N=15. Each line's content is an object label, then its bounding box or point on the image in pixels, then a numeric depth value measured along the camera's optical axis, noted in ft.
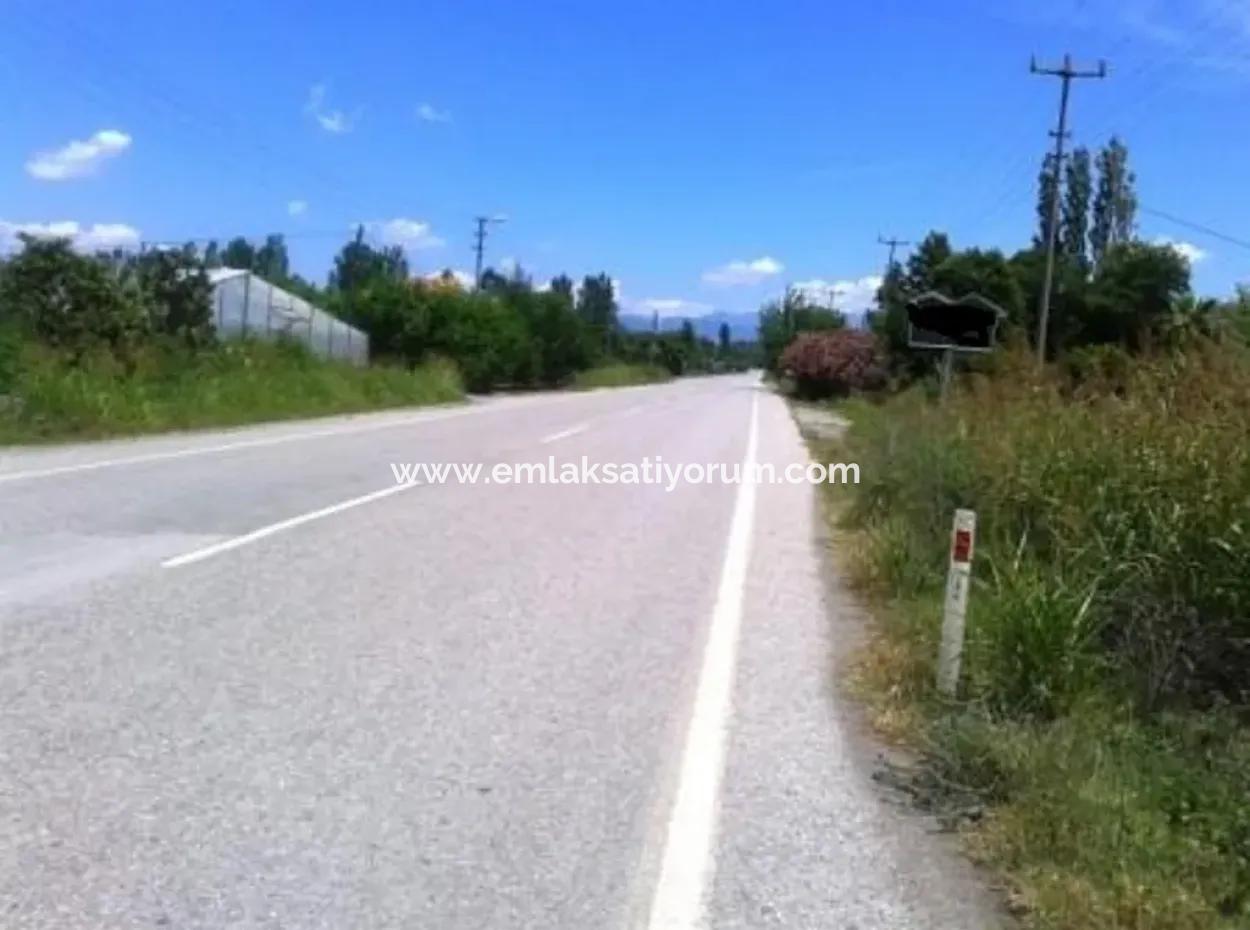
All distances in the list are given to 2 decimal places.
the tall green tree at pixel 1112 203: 277.44
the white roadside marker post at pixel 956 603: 23.73
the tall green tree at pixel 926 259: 210.18
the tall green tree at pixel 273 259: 219.20
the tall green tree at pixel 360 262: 322.14
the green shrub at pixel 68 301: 103.35
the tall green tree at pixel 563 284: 300.40
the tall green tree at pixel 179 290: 137.49
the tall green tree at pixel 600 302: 455.63
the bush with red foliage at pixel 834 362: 215.57
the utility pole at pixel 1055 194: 151.33
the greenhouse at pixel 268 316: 149.59
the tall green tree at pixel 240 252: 268.21
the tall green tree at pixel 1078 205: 284.82
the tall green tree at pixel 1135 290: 171.53
